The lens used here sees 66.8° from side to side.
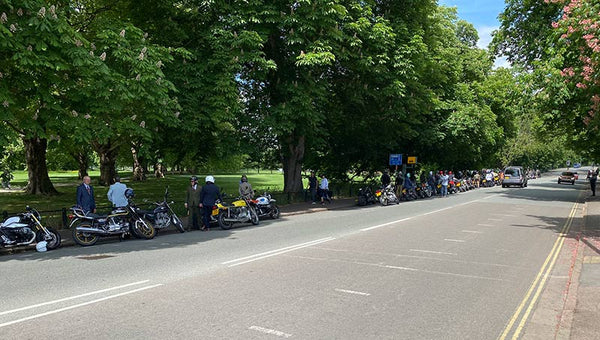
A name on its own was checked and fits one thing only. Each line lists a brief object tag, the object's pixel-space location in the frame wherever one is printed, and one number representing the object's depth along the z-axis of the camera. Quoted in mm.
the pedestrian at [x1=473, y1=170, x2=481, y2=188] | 49375
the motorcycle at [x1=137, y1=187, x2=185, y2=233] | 13850
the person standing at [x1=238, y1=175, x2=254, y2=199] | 17516
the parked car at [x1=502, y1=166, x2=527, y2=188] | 46459
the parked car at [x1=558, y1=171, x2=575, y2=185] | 58147
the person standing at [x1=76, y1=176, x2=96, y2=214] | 12719
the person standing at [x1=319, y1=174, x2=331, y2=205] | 25300
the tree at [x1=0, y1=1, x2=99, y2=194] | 10422
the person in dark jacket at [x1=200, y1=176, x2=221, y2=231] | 15359
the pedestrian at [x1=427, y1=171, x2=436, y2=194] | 34756
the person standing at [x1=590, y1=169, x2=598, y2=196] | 32906
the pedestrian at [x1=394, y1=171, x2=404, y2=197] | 28469
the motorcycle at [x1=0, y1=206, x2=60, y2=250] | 10852
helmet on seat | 13391
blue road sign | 31578
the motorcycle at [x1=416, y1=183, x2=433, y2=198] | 32078
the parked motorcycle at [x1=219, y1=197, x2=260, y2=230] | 15375
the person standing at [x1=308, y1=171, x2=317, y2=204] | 25266
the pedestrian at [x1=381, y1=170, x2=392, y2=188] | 26562
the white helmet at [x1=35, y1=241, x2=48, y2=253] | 10969
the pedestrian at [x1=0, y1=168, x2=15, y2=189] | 39062
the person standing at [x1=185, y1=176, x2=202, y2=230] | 15516
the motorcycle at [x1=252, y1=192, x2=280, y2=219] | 17766
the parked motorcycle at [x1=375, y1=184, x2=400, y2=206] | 25062
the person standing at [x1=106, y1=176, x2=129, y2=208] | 13516
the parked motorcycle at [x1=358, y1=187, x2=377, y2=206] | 24984
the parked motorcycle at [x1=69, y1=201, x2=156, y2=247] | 11914
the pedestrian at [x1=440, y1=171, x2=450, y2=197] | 34344
